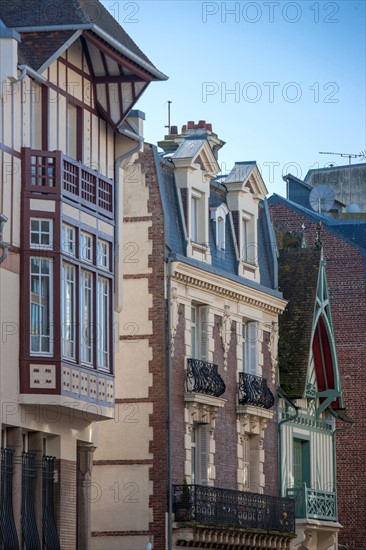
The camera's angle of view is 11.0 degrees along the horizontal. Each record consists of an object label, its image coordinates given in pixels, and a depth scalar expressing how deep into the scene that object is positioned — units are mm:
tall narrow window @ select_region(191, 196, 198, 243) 47031
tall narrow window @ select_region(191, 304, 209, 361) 46938
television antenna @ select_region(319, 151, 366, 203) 73162
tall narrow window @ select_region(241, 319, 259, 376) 49625
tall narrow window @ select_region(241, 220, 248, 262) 49688
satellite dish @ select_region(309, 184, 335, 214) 63375
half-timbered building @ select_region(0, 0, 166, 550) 36875
